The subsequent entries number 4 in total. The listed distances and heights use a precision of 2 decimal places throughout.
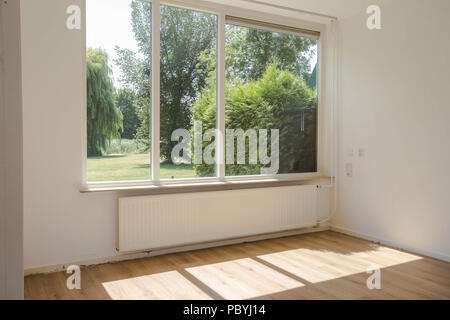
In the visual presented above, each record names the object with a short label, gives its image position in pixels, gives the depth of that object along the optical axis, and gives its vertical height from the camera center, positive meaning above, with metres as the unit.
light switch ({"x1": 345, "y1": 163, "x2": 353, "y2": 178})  4.63 -0.26
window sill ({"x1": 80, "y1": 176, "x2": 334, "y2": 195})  3.54 -0.41
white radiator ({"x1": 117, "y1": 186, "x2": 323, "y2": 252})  3.61 -0.74
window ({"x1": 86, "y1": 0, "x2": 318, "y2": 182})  3.61 +0.62
